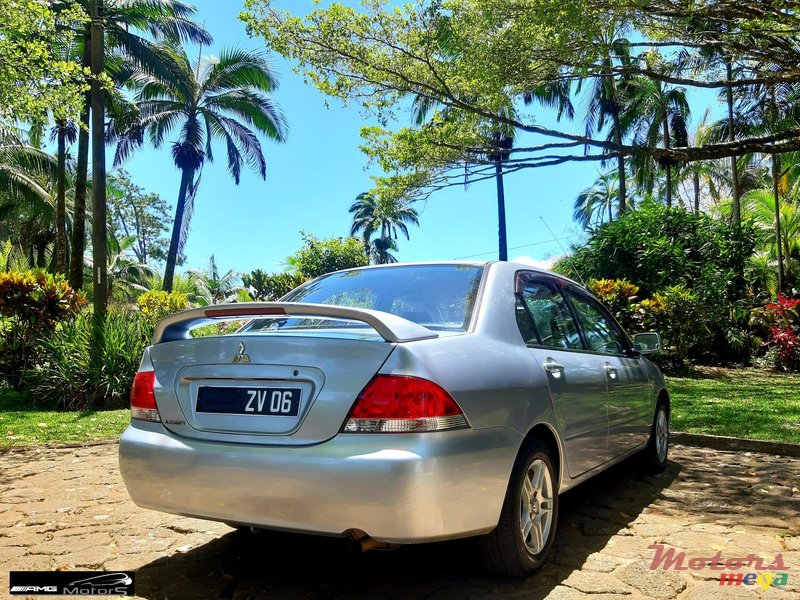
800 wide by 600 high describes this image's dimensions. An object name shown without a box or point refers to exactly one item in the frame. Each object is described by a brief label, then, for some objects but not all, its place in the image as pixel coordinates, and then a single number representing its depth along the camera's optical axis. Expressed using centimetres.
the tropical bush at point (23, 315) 1054
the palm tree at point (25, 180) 2292
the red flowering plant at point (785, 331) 1355
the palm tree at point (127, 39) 1842
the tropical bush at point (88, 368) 961
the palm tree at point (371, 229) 5934
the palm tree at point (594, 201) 5653
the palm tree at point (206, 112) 2331
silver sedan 242
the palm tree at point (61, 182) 2175
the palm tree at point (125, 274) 3566
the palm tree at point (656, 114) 2866
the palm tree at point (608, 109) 2715
